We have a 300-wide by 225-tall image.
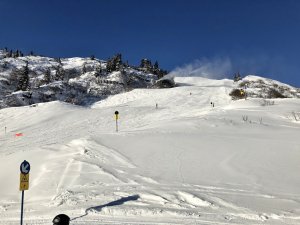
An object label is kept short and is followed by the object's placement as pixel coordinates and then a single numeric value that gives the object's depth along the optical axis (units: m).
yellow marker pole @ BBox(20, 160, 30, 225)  5.63
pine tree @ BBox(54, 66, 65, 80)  58.84
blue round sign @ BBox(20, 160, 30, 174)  5.58
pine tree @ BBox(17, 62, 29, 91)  48.06
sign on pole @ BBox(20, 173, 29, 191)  5.65
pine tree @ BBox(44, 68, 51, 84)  54.27
